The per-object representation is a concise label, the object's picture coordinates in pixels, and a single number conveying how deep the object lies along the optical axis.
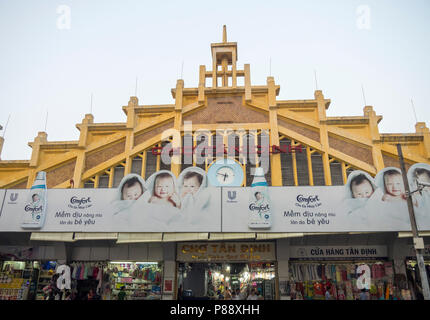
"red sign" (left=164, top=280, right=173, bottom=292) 16.42
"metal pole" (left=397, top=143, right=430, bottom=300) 12.08
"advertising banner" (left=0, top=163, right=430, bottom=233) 14.07
